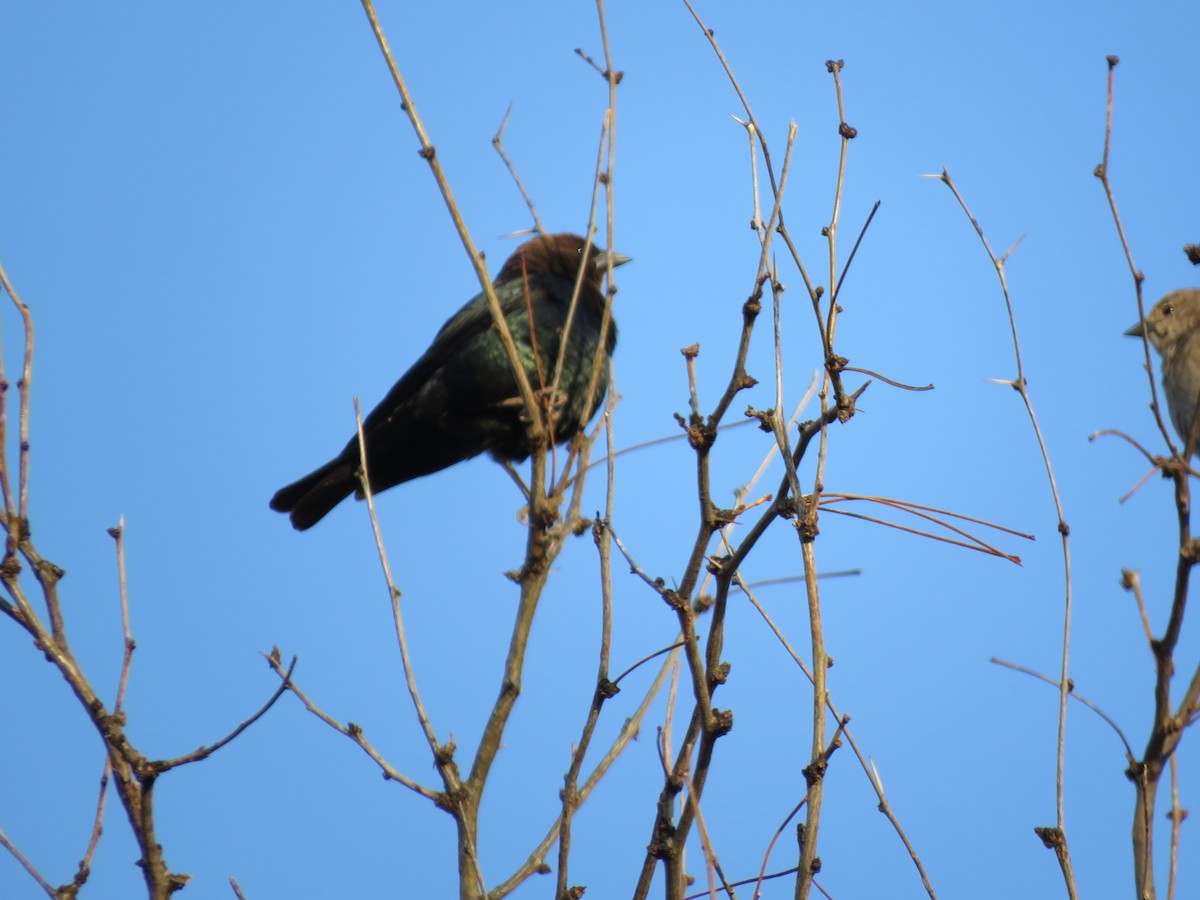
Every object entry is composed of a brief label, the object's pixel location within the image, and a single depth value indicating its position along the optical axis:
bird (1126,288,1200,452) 11.65
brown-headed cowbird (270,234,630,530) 11.33
